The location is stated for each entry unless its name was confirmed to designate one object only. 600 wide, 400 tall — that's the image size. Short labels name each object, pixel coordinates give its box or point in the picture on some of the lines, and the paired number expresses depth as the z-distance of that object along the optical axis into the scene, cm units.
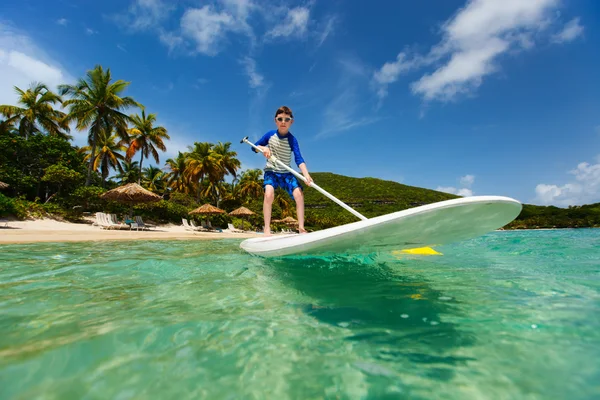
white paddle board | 235
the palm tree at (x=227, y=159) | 3124
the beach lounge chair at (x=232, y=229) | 2497
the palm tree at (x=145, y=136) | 2817
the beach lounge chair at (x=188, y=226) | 2134
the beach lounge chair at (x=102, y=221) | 1605
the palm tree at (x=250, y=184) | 3834
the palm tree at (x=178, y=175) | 3266
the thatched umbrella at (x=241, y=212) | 2516
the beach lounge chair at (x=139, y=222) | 1709
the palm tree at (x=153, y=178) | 3651
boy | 437
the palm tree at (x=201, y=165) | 2850
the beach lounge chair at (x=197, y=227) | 2153
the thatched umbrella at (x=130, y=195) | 1730
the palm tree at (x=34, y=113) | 2633
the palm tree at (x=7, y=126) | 2642
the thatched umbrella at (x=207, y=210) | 2248
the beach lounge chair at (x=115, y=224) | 1590
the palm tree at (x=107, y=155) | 2980
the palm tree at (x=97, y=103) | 2325
